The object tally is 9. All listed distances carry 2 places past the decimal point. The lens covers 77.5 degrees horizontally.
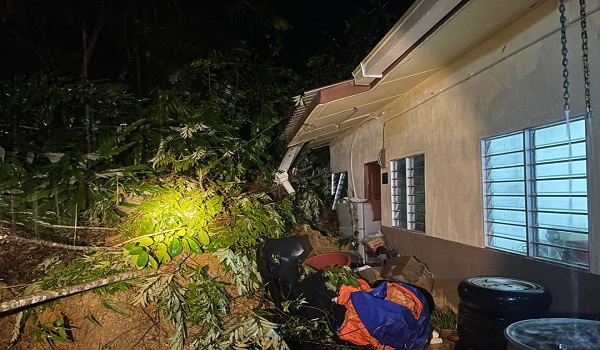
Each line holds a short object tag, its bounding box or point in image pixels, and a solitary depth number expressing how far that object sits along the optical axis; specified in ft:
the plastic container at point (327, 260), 18.25
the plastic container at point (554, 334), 7.59
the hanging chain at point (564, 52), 10.02
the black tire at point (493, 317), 10.87
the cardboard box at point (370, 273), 21.68
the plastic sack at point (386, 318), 13.17
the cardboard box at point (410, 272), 19.15
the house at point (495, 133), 10.70
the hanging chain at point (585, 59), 9.50
